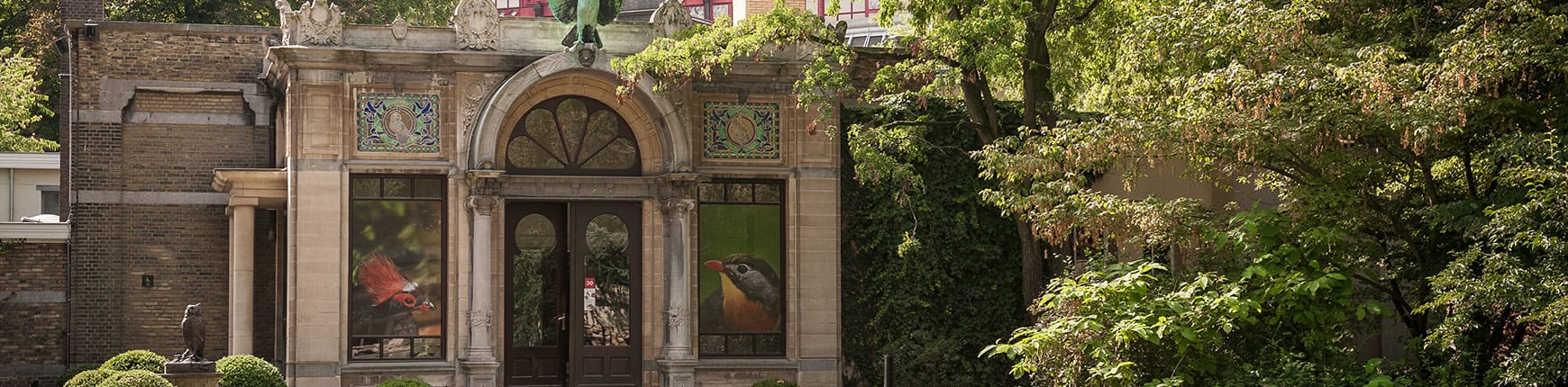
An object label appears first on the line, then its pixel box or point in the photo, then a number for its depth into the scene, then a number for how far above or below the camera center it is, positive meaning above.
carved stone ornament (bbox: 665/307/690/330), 21.48 -1.16
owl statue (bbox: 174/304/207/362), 19.08 -1.18
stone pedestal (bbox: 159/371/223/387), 18.86 -1.65
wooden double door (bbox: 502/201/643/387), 21.66 -0.86
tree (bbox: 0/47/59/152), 33.94 +2.70
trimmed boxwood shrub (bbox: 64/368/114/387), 19.69 -1.71
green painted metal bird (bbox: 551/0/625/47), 21.08 +2.59
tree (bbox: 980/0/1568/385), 13.87 +0.69
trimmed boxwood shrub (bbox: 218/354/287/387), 19.84 -1.67
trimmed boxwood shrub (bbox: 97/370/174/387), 18.45 -1.62
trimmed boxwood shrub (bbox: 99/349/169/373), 21.27 -1.65
